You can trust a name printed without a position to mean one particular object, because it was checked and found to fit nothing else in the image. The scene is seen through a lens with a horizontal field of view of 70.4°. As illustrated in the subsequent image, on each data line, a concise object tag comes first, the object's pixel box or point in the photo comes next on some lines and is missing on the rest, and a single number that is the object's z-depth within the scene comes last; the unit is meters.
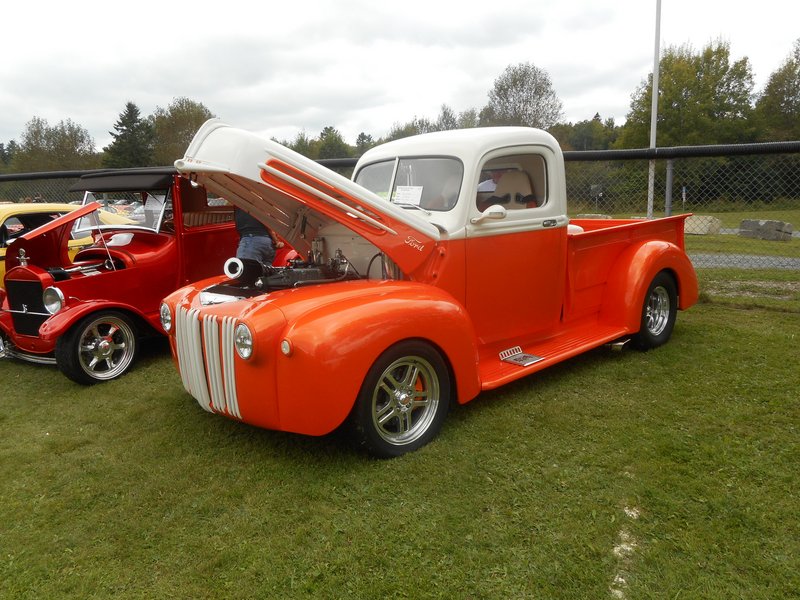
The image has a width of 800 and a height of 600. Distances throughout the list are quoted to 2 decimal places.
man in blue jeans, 5.64
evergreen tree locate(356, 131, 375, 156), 73.68
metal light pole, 13.14
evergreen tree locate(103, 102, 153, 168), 46.66
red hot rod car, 5.16
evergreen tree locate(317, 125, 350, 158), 50.94
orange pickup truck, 3.12
